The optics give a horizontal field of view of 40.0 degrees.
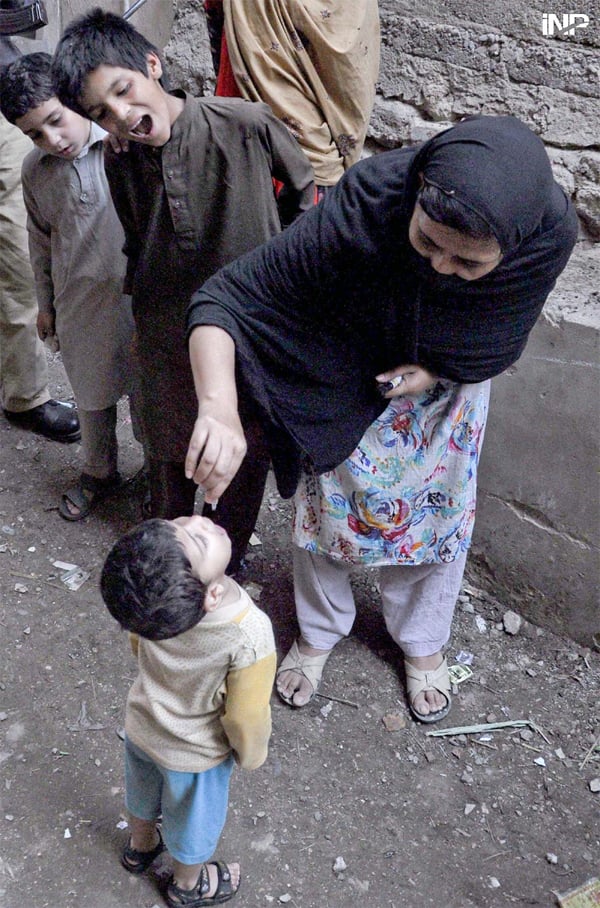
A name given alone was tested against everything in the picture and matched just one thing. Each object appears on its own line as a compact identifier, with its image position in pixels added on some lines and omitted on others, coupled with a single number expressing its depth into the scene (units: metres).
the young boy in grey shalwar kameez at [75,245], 2.53
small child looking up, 1.45
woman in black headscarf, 1.57
